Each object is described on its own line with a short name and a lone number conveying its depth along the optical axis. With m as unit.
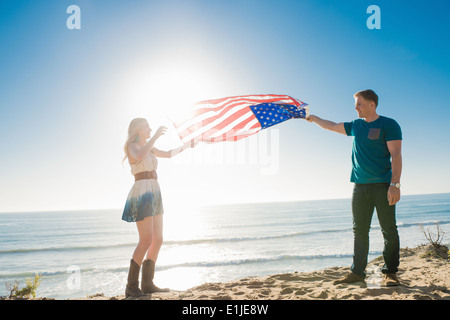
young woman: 3.57
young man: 3.44
